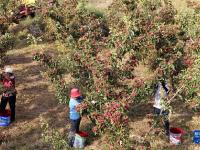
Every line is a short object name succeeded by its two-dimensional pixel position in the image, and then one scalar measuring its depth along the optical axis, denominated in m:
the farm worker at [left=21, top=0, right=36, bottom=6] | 23.40
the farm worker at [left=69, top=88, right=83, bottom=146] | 12.00
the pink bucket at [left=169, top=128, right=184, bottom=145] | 12.74
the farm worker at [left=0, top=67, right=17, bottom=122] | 13.31
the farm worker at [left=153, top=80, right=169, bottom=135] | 11.69
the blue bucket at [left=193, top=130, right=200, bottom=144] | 12.80
